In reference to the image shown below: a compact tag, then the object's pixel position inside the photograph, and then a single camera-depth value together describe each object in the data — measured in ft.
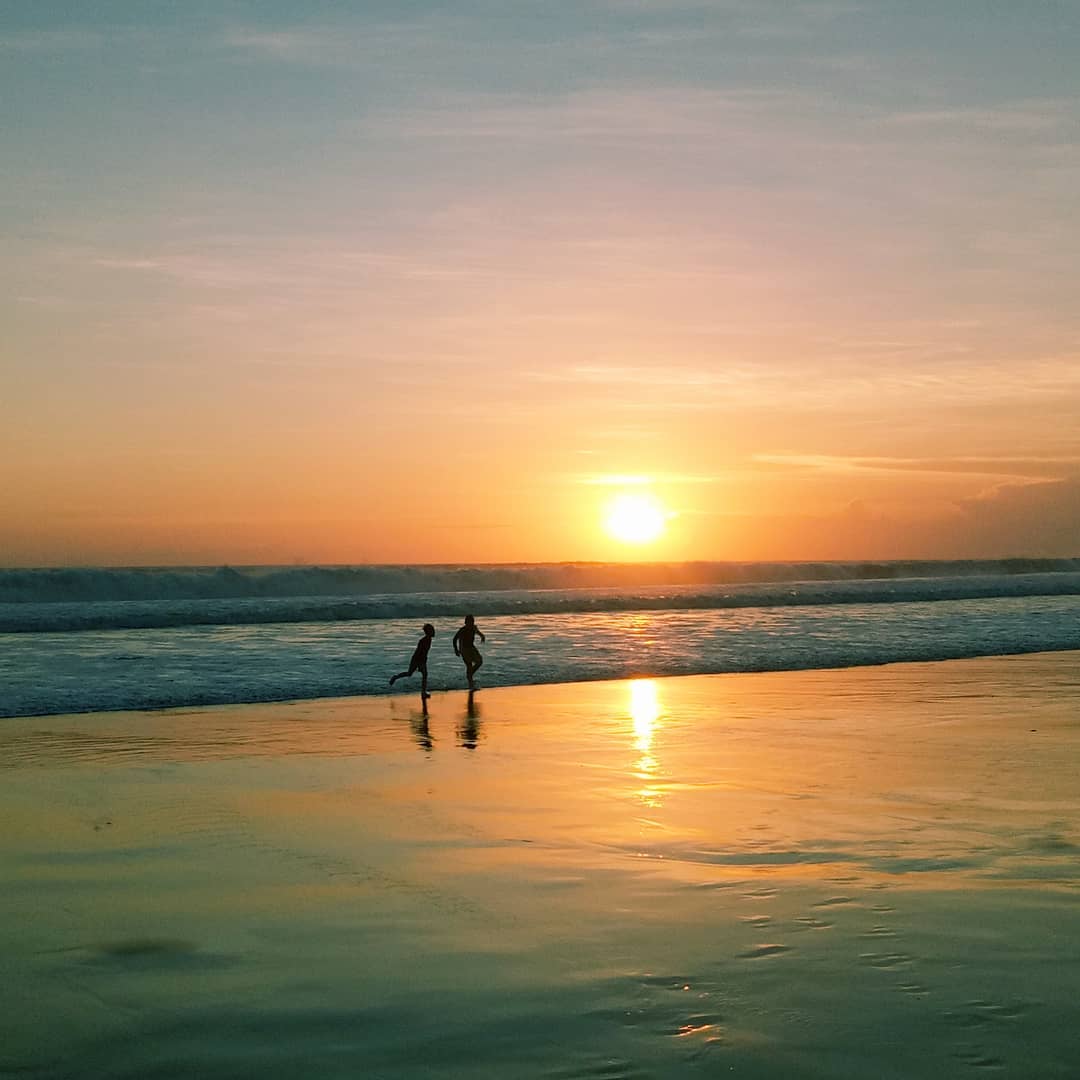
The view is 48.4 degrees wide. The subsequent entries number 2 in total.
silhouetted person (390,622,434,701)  73.97
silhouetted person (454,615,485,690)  76.64
